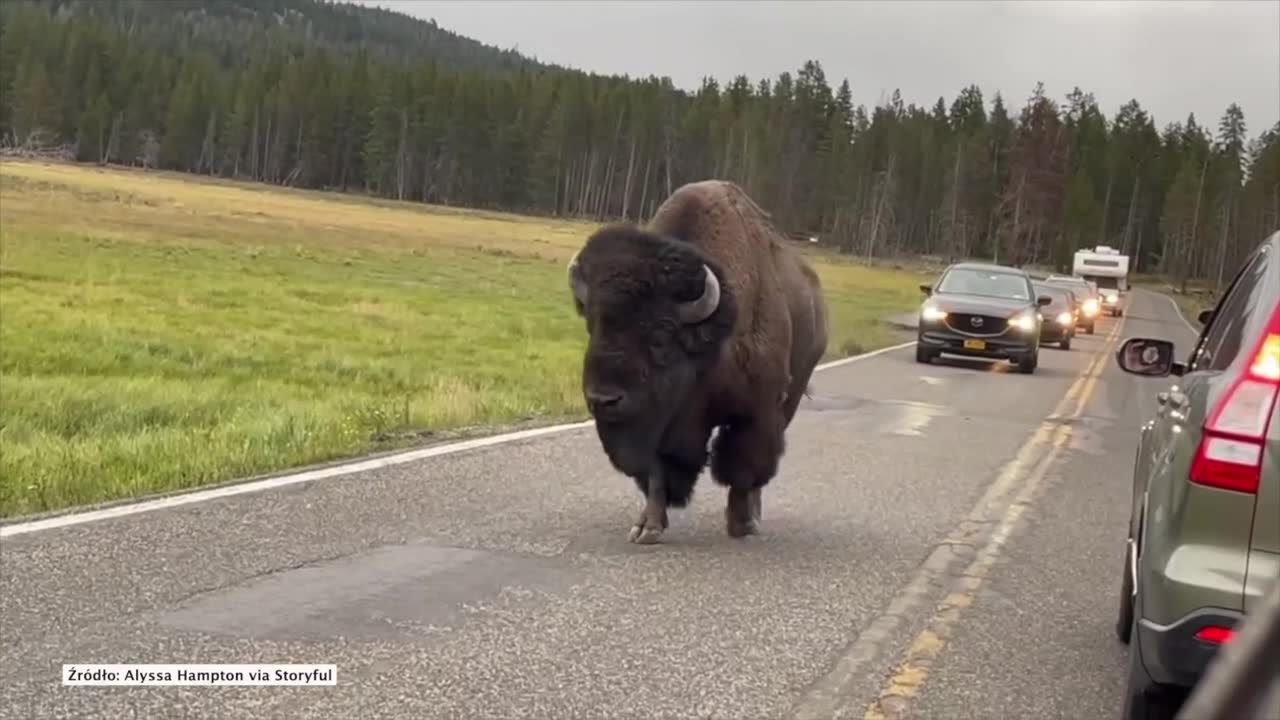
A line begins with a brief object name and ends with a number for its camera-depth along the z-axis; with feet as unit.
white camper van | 245.24
